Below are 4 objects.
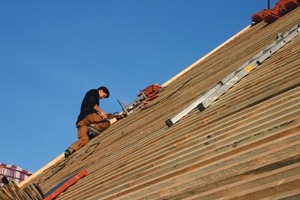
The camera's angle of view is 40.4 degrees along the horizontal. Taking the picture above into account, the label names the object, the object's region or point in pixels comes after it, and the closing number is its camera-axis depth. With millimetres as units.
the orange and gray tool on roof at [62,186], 4667
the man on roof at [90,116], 8336
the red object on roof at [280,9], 7367
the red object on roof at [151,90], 8594
